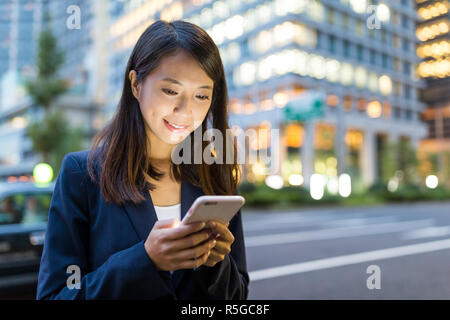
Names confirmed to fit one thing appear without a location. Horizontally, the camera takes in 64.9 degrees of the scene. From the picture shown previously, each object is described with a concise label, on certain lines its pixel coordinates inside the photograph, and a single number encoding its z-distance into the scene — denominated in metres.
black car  4.07
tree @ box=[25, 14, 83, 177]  19.81
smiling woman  0.94
